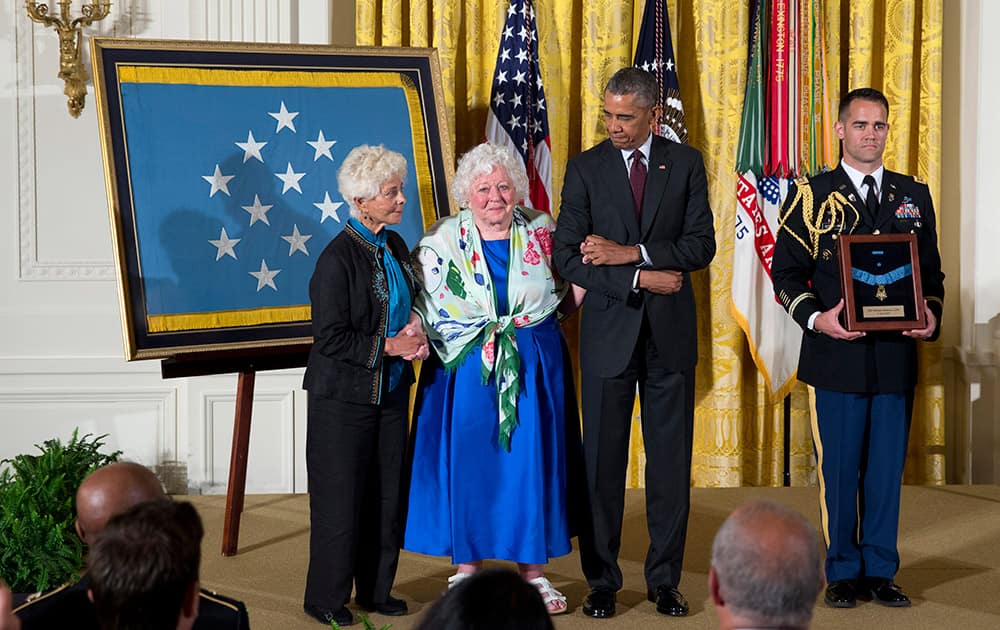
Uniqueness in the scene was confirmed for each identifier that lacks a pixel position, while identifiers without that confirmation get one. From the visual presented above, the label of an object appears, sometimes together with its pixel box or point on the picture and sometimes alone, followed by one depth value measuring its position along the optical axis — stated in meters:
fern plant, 3.98
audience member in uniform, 2.21
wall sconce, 5.77
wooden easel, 4.63
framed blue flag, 4.54
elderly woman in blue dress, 4.15
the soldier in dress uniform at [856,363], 4.25
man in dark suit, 4.18
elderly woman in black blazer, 4.02
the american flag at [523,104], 6.00
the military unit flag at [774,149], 6.09
